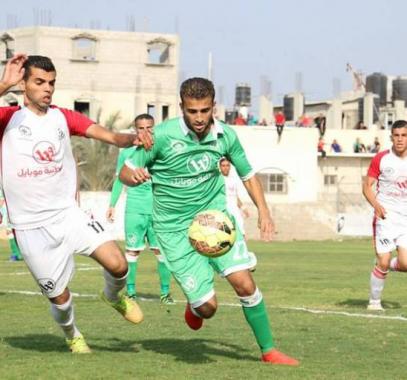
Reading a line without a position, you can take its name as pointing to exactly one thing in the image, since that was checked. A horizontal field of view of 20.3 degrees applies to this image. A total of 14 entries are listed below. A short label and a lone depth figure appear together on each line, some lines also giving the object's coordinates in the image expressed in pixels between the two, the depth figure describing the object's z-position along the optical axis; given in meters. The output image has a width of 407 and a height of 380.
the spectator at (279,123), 60.28
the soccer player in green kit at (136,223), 16.92
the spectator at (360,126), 73.89
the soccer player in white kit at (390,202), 15.45
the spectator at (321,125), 64.94
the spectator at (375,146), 67.19
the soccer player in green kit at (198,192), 9.88
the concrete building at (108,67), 73.06
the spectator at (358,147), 67.56
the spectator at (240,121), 63.03
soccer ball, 9.62
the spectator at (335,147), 65.56
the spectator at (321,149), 64.19
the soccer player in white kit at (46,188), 10.10
